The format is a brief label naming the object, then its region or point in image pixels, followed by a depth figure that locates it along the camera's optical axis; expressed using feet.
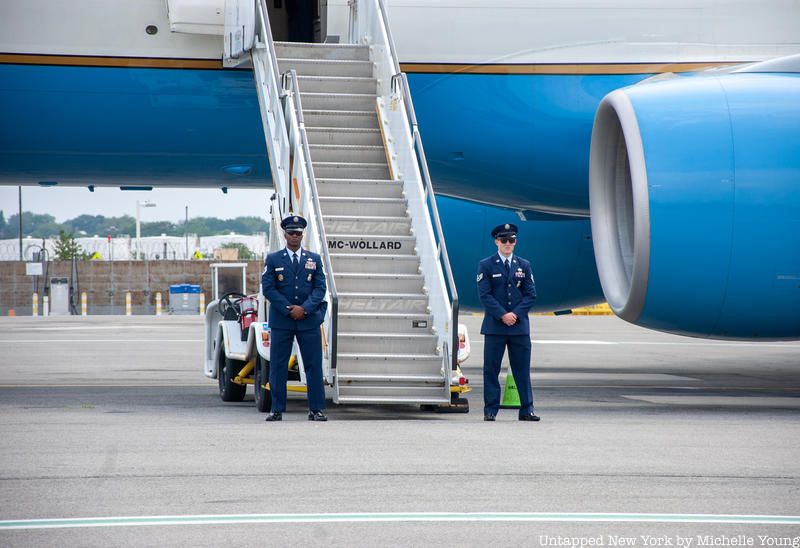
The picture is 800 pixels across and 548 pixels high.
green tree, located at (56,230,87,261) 584.81
